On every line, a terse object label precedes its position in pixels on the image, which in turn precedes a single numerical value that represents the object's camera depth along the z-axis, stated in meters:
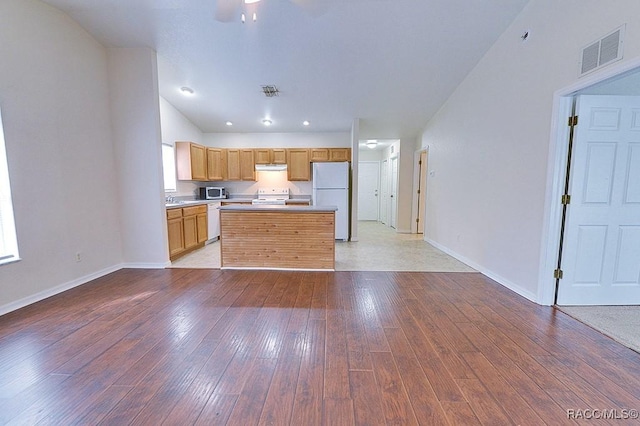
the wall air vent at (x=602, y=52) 1.96
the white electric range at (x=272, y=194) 6.34
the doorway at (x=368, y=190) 8.90
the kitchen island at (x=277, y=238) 3.64
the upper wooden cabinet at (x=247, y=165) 6.14
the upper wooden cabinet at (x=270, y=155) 6.12
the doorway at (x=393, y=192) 7.15
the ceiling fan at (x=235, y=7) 2.35
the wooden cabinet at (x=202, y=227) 4.98
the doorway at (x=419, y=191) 6.47
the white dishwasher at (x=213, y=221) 5.42
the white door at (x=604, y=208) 2.43
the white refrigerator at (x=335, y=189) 5.60
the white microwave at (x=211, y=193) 6.04
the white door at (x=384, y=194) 8.12
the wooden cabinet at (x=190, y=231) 4.51
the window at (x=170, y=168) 5.20
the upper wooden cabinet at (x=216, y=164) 5.92
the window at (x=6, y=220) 2.47
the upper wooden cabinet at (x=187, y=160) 5.28
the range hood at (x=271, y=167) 6.14
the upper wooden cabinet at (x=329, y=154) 6.09
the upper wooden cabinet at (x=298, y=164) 6.11
